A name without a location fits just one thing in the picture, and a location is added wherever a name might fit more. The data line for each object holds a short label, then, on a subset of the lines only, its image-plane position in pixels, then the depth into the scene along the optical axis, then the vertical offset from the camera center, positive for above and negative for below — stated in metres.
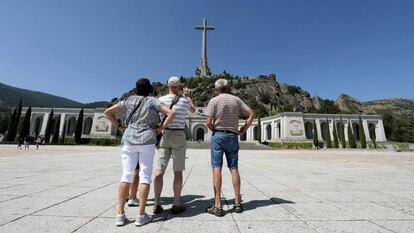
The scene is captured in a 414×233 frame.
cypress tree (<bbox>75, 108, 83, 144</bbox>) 47.81 +2.89
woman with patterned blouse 3.24 +0.17
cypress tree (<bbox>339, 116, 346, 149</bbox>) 44.12 +1.35
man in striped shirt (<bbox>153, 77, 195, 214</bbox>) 3.73 -0.07
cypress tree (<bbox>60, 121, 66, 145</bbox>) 46.73 +0.65
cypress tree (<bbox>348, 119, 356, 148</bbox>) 44.00 +1.57
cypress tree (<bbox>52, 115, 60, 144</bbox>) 46.18 +1.20
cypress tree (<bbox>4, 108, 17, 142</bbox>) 45.59 +2.20
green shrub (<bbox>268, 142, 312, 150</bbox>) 46.16 +0.44
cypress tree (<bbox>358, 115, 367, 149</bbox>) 44.50 +2.01
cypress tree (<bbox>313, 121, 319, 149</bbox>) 46.34 +1.52
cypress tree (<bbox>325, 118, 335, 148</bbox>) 45.52 +1.17
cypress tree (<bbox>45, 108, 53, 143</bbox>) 46.81 +2.29
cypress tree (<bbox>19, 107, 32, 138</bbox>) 45.19 +3.18
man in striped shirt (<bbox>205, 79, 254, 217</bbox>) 3.90 +0.30
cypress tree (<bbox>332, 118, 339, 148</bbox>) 45.44 +1.66
